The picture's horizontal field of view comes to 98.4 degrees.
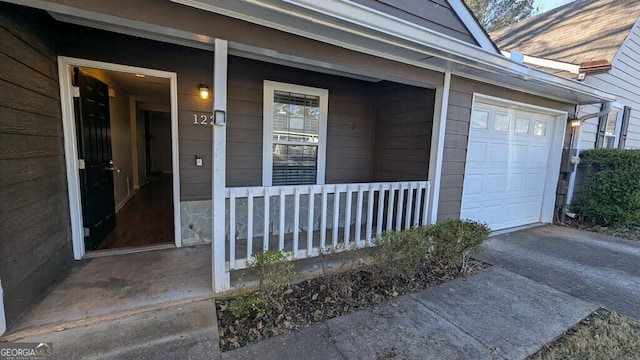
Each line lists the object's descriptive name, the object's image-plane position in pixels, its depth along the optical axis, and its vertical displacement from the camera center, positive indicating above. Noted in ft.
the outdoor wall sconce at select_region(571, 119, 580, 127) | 16.85 +2.36
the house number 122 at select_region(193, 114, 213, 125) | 11.43 +1.02
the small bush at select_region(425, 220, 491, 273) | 9.80 -3.02
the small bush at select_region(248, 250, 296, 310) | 7.36 -3.35
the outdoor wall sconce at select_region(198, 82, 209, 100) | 11.23 +2.19
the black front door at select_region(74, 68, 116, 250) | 9.78 -0.70
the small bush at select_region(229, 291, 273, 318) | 7.08 -4.14
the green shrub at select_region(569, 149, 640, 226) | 16.28 -1.58
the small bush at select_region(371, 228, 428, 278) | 8.92 -3.26
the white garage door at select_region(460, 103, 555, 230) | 13.62 -0.42
